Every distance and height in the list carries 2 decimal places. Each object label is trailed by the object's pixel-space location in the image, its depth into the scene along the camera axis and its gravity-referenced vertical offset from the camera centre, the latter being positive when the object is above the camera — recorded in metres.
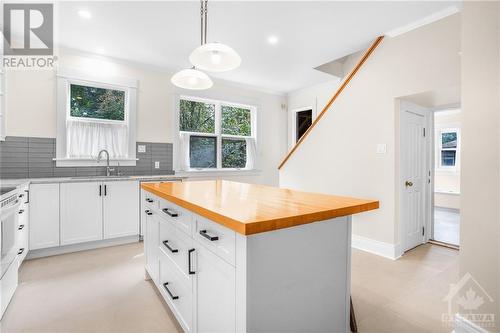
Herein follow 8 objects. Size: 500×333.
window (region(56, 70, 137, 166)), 3.63 +0.68
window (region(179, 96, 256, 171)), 4.84 +0.59
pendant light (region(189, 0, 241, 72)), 1.84 +0.81
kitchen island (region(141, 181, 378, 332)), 1.06 -0.47
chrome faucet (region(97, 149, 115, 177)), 3.83 +0.05
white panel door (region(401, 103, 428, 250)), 3.22 -0.11
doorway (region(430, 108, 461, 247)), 6.09 +0.07
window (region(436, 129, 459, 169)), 6.31 +0.41
